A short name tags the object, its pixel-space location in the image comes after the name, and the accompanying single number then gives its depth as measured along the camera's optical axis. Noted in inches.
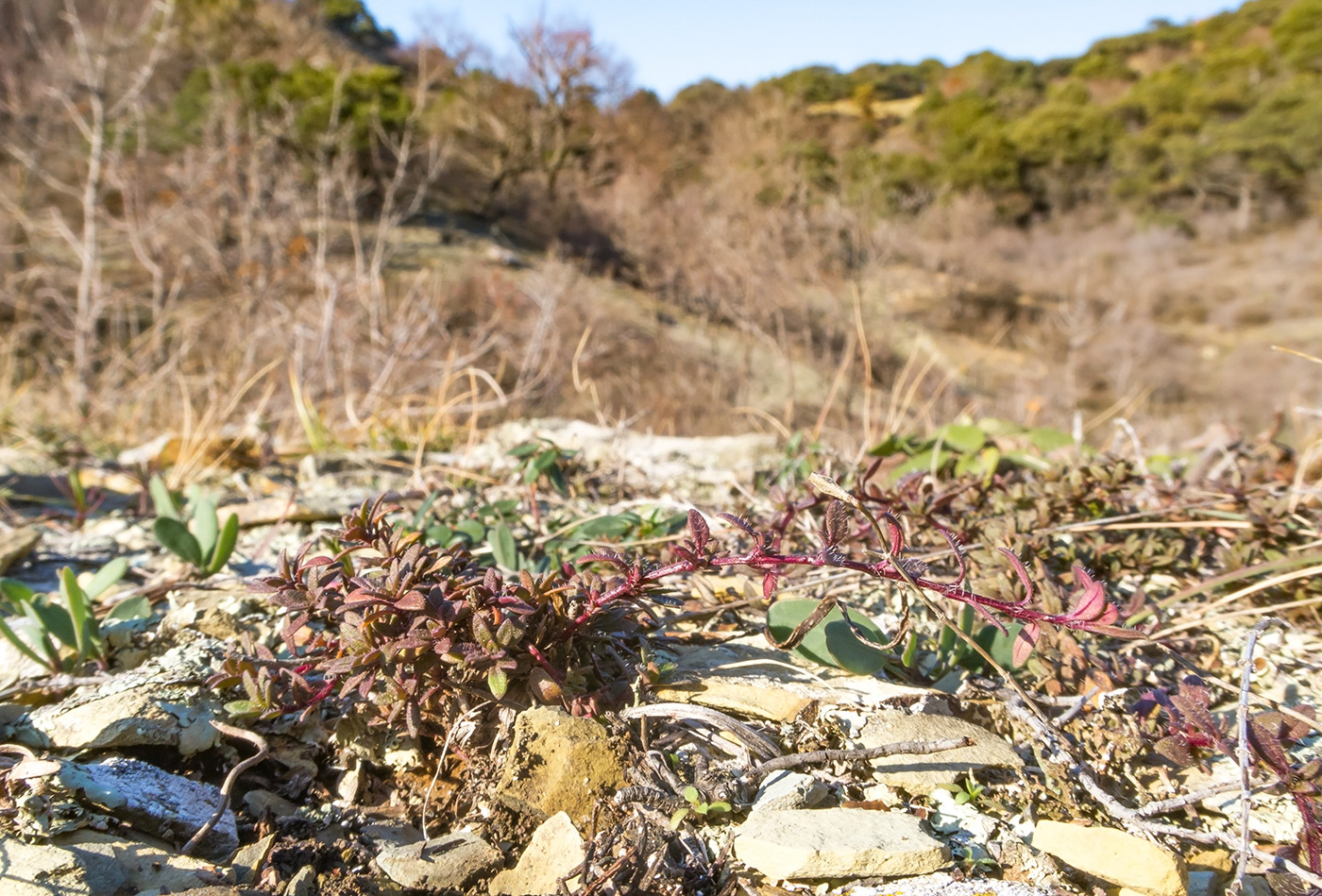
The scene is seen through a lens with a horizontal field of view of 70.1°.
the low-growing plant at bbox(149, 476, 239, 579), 11.4
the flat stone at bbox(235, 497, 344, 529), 14.3
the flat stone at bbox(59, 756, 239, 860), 7.5
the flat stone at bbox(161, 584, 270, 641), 10.2
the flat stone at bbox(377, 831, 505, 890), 7.1
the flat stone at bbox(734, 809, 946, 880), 6.8
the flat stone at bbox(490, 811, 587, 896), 7.2
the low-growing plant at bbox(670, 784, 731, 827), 7.4
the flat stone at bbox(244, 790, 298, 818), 8.1
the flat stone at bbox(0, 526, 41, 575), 13.0
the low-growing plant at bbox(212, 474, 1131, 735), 7.7
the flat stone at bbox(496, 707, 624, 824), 7.6
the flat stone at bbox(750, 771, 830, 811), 7.6
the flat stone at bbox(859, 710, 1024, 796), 7.9
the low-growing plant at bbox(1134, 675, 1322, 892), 7.1
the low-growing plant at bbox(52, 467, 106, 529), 15.7
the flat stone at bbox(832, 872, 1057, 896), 6.8
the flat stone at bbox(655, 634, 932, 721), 8.4
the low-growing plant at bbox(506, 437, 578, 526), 13.8
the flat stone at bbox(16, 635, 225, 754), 8.2
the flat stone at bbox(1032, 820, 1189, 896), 6.9
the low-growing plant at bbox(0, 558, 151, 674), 9.5
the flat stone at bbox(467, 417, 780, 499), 16.7
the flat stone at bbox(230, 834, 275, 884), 7.1
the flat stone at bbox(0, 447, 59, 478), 19.1
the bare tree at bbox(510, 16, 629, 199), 570.7
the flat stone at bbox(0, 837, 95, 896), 6.5
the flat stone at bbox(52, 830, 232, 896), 6.8
